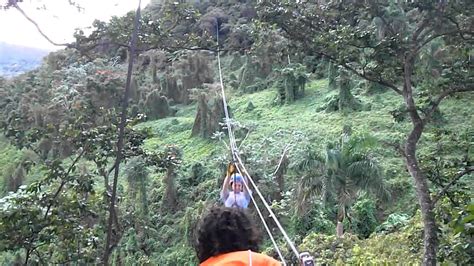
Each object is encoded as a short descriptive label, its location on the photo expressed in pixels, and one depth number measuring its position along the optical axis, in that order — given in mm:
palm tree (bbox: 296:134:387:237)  6875
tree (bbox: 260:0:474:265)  3020
